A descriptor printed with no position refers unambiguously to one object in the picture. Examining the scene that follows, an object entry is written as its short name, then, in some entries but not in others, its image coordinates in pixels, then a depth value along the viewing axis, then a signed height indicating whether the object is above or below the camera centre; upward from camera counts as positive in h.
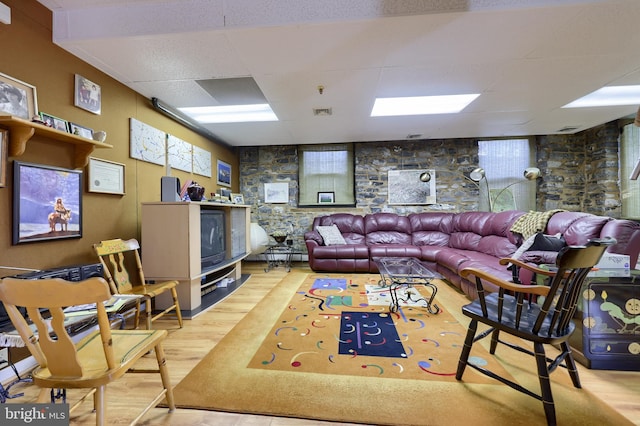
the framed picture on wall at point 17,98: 1.51 +0.77
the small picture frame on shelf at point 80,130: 1.88 +0.67
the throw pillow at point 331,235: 4.27 -0.38
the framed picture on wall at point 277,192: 5.08 +0.46
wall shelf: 1.43 +0.56
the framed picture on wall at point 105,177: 2.10 +0.35
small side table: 4.56 -0.83
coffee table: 2.43 -0.65
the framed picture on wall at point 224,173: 4.39 +0.77
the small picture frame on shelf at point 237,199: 3.83 +0.25
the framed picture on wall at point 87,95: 1.99 +1.03
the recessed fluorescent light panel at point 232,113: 3.26 +1.41
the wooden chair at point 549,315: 1.10 -0.54
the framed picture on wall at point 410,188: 4.80 +0.50
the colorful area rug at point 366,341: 1.60 -1.00
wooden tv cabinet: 2.40 -0.30
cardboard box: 1.64 -0.34
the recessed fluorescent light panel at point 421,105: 3.04 +1.43
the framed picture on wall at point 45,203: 1.59 +0.09
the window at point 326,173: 4.97 +0.84
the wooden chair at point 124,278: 1.89 -0.53
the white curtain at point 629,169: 3.62 +0.66
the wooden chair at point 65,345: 0.84 -0.50
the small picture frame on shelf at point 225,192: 4.19 +0.42
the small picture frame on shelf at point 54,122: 1.70 +0.69
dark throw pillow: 2.23 -0.29
